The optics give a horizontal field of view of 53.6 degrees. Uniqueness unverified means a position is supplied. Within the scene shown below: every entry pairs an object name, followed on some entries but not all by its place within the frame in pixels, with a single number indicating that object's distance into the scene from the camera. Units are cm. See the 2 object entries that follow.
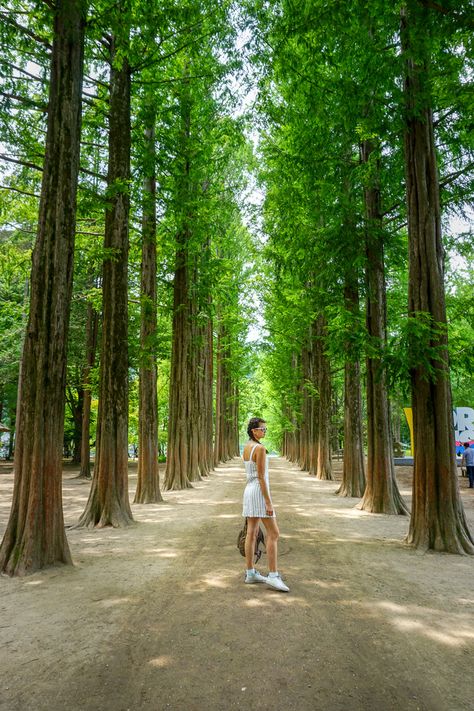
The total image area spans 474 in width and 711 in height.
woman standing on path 547
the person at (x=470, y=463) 1953
